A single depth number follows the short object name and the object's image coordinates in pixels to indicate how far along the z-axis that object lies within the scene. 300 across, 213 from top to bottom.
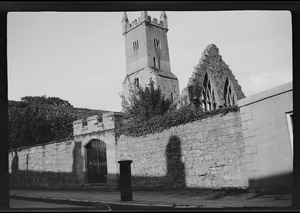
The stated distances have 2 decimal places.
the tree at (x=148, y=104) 19.72
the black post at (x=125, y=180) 8.20
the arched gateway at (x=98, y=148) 13.03
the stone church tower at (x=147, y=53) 40.78
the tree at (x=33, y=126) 22.69
